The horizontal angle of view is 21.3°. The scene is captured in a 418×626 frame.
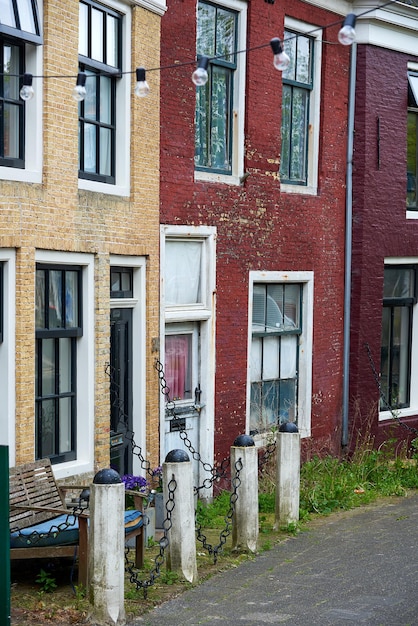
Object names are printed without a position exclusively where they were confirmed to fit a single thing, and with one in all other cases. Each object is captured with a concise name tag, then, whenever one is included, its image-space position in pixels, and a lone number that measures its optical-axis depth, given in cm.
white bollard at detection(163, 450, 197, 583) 895
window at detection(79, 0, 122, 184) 1073
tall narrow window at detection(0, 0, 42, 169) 952
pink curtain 1257
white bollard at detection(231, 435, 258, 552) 1004
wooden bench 850
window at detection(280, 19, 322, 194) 1422
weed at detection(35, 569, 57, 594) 866
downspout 1503
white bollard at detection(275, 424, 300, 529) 1085
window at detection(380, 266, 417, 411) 1617
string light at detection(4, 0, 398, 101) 633
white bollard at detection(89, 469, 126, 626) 784
